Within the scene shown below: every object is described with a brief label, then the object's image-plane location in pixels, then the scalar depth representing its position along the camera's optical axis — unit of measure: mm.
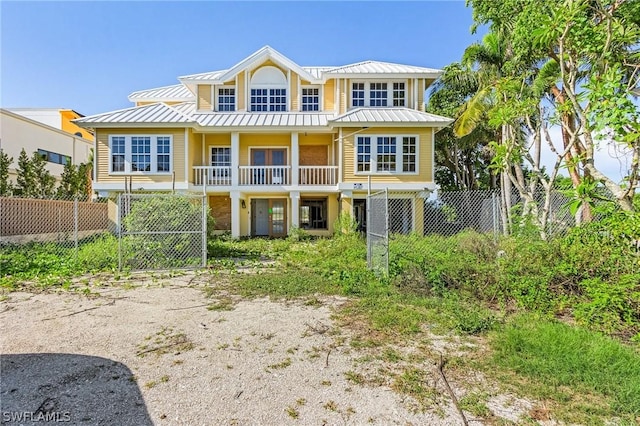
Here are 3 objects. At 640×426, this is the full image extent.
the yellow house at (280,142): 15039
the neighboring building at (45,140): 21109
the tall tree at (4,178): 17344
